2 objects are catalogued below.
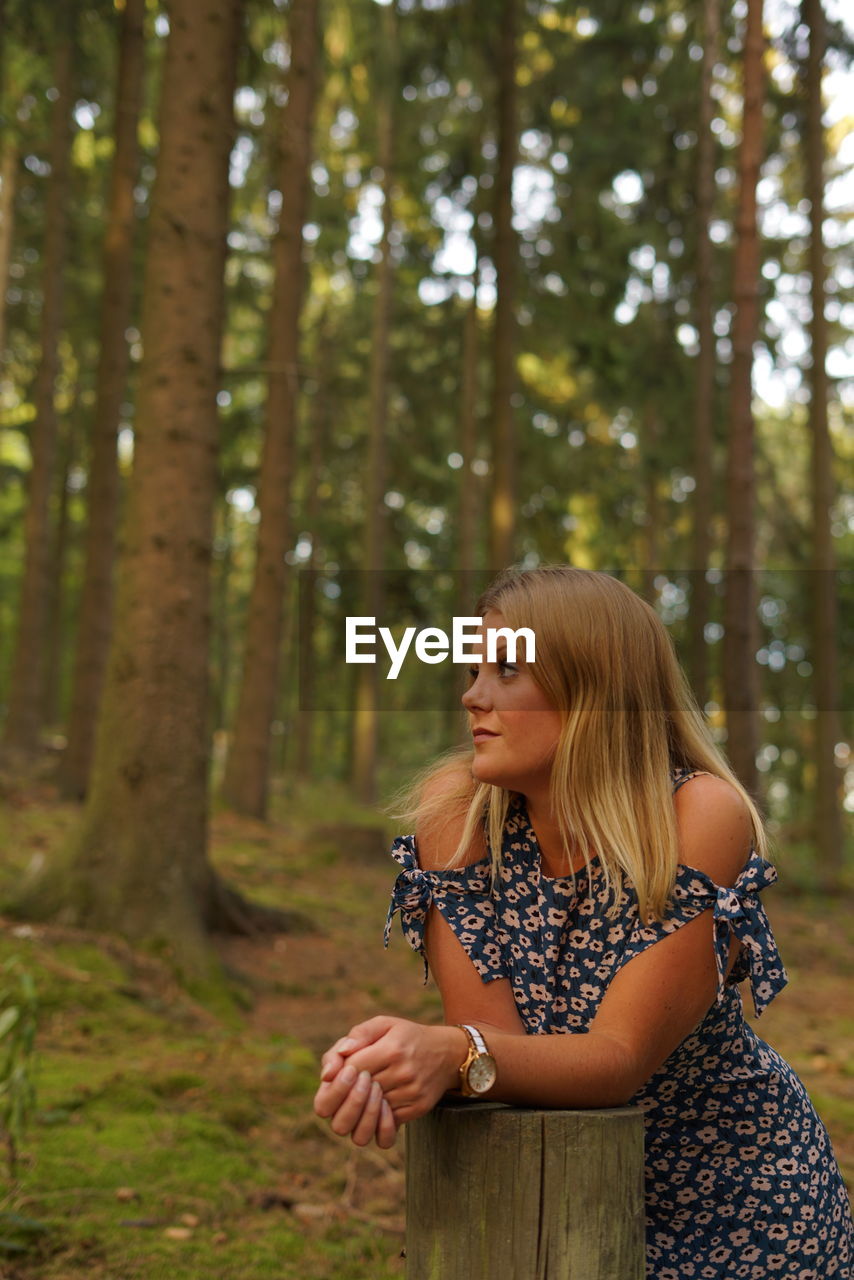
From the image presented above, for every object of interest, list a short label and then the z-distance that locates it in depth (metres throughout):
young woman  2.16
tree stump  1.96
